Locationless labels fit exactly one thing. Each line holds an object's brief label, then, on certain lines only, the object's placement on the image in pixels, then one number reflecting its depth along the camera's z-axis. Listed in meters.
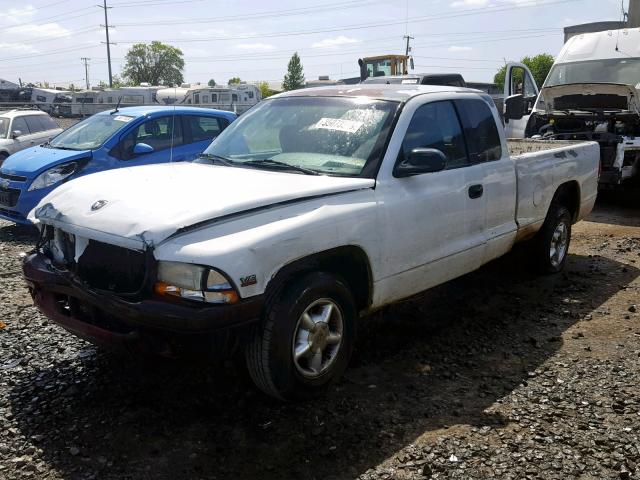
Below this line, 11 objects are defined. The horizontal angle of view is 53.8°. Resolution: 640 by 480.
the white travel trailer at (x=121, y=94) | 44.00
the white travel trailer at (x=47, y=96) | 47.81
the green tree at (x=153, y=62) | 114.31
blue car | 8.13
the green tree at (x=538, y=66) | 59.34
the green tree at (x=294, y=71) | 79.59
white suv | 12.78
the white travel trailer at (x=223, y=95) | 34.50
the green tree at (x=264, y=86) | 70.06
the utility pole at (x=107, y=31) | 80.89
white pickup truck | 3.14
